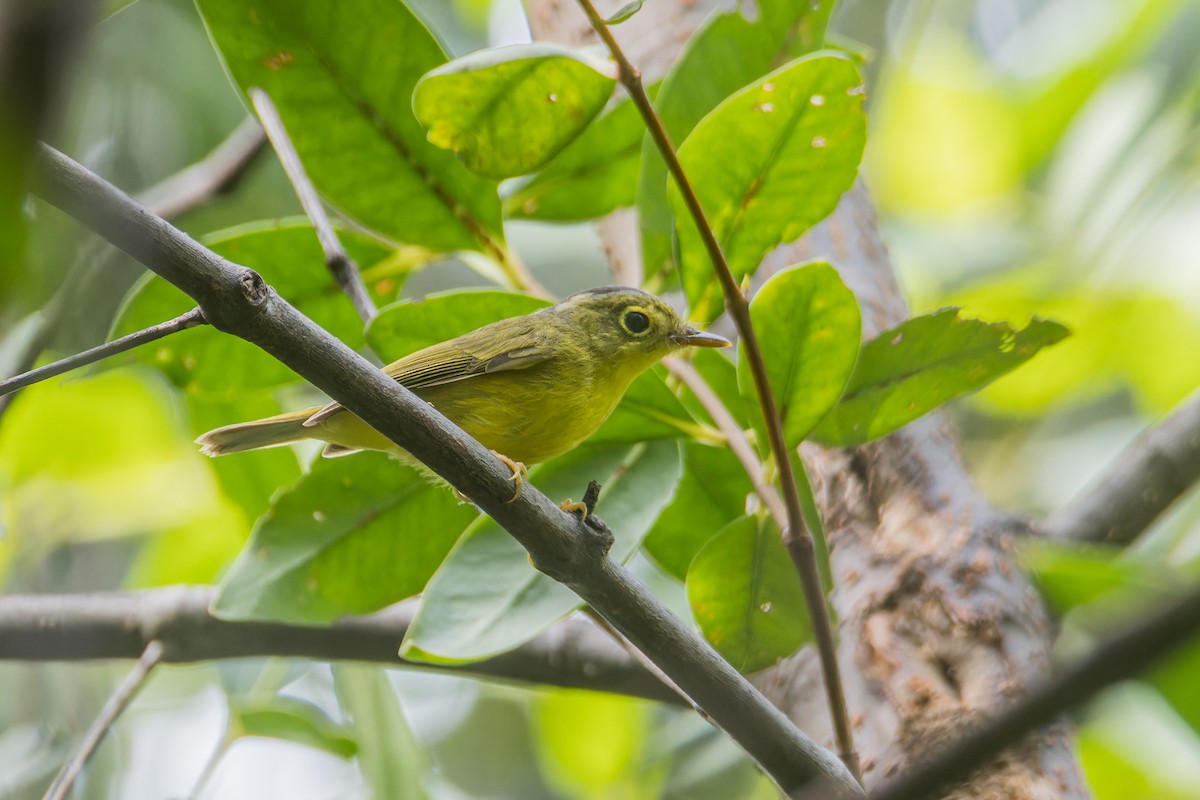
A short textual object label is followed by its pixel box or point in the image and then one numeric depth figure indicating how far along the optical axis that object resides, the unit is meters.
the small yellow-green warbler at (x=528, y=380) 5.21
